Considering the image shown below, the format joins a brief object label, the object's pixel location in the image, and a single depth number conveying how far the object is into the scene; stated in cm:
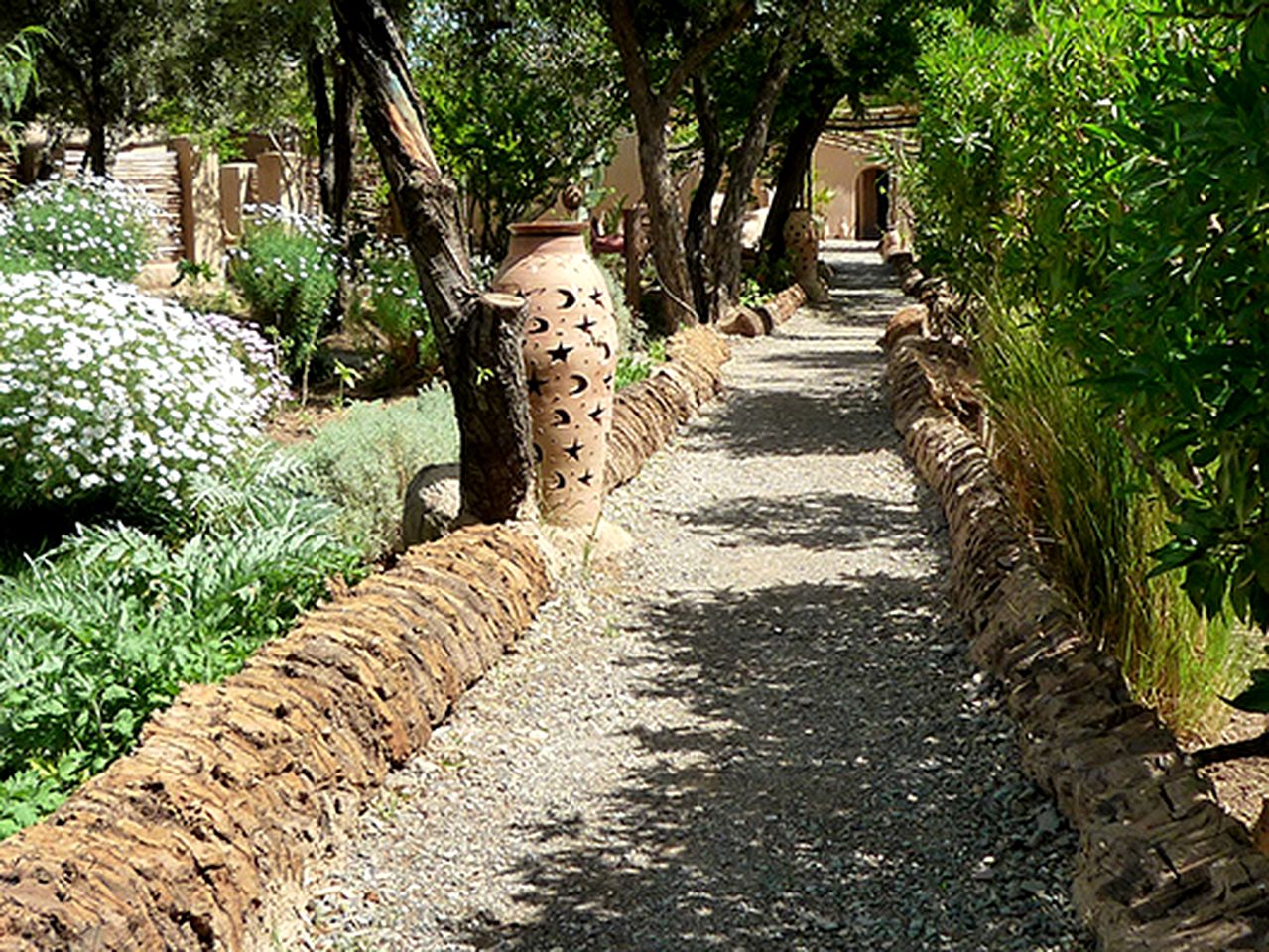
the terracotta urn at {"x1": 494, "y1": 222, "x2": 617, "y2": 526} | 610
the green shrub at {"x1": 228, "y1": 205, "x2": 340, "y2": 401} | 1240
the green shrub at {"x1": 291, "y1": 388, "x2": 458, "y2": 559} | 632
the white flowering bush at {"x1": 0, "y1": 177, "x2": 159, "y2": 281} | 1139
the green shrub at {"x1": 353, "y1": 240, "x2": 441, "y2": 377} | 1230
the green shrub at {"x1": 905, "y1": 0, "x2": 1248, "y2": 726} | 214
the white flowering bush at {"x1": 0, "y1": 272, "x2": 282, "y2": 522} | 620
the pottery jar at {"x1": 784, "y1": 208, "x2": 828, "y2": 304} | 1967
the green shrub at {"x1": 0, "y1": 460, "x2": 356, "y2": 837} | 379
